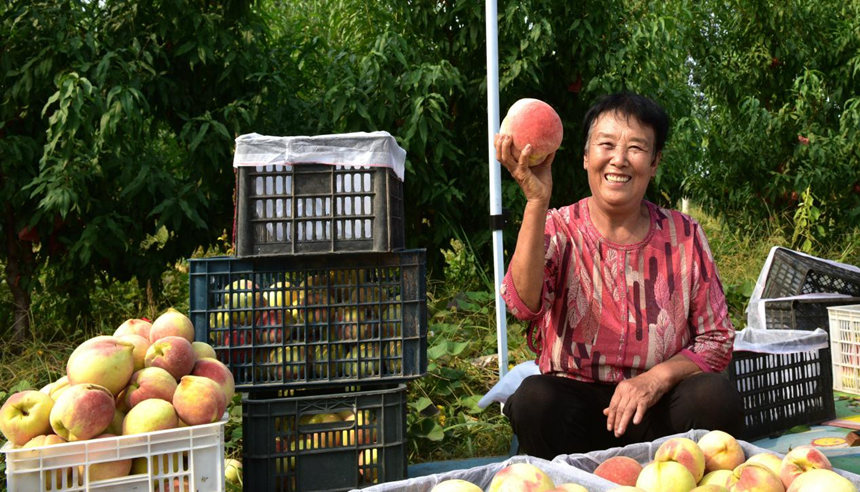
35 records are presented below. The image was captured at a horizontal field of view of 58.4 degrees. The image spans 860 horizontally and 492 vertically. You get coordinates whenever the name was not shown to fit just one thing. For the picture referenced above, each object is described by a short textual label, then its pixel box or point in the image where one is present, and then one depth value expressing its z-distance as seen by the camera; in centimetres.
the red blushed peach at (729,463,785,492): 142
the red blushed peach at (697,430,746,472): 167
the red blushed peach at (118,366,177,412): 205
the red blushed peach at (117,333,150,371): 222
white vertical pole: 331
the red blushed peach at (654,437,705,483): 159
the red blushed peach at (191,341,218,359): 230
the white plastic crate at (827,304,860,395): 313
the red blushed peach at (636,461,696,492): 143
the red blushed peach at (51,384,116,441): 186
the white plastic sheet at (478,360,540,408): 288
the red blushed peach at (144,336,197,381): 215
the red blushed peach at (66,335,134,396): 202
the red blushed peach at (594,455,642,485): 156
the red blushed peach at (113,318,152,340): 242
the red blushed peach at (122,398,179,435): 195
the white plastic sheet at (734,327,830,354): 330
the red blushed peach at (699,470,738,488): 154
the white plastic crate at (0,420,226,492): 182
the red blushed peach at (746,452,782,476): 156
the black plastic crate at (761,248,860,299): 394
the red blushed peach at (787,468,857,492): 133
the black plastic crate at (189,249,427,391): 246
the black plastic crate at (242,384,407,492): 244
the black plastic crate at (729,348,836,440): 319
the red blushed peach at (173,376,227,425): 199
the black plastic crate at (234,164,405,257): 245
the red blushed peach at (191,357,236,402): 219
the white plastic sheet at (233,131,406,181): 244
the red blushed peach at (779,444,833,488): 149
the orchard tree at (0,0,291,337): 375
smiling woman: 221
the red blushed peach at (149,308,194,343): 231
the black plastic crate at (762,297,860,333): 375
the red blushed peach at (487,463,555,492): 139
